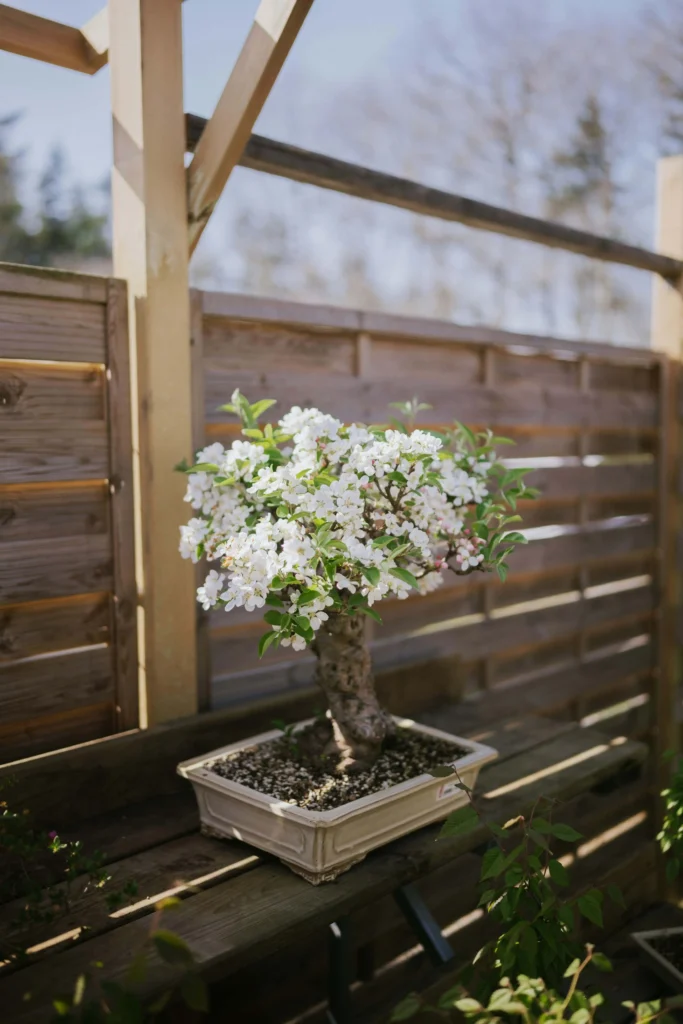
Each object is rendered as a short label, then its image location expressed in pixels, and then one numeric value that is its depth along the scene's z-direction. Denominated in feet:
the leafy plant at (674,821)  4.56
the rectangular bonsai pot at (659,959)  4.74
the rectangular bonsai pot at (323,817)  4.23
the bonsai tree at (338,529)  4.01
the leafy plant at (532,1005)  2.98
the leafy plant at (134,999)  2.58
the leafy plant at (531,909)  3.54
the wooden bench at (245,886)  3.65
